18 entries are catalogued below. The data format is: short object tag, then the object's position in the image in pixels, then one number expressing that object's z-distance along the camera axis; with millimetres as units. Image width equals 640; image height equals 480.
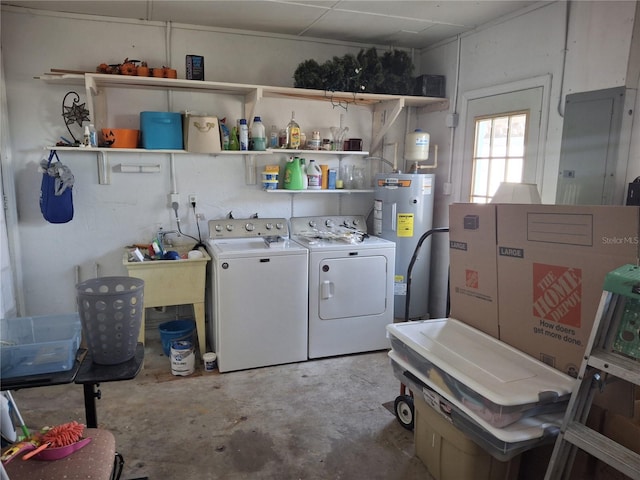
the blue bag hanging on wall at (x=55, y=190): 3141
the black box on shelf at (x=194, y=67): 3350
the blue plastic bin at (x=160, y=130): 3326
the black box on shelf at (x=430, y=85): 3807
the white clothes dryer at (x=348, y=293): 3371
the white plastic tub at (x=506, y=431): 1573
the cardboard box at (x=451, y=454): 1877
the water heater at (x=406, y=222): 3777
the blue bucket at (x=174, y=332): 3376
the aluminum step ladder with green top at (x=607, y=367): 1364
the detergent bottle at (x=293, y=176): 3734
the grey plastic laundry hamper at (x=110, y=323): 1648
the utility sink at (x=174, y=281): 3188
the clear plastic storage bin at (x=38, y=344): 1519
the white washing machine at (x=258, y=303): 3137
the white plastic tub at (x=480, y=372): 1582
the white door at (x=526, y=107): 2965
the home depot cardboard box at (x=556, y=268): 1597
